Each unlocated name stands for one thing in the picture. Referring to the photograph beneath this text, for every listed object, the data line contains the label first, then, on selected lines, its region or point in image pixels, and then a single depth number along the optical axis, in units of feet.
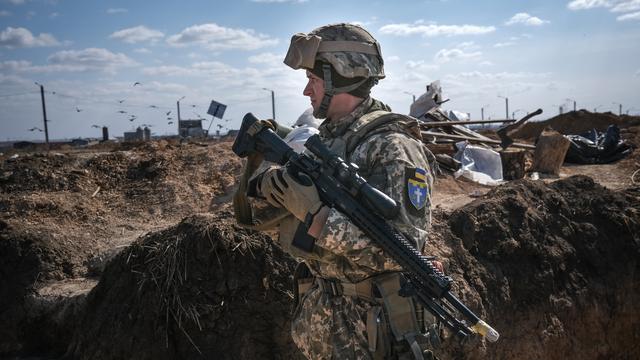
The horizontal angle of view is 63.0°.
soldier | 7.37
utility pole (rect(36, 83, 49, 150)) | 58.44
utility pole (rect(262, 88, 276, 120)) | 63.29
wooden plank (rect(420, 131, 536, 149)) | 34.83
